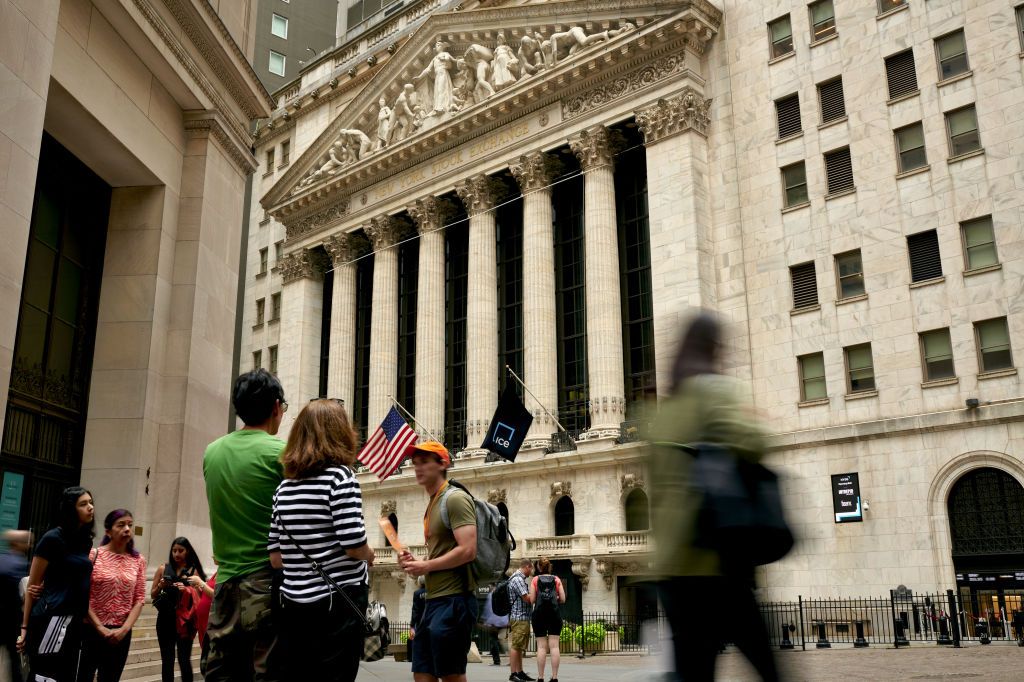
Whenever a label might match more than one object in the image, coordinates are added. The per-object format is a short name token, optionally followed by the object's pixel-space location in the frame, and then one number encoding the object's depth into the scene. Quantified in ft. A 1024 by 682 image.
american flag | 92.43
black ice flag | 96.27
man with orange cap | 20.71
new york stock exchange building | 91.76
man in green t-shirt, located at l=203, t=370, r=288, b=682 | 17.70
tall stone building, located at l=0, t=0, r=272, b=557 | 47.55
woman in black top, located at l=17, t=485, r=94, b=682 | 23.73
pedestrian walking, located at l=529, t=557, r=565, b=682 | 47.65
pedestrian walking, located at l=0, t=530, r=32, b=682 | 24.38
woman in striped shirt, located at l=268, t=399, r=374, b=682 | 16.62
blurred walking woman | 14.60
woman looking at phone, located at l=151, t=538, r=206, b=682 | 34.55
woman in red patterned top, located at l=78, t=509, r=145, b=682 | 27.22
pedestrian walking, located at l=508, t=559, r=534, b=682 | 47.21
